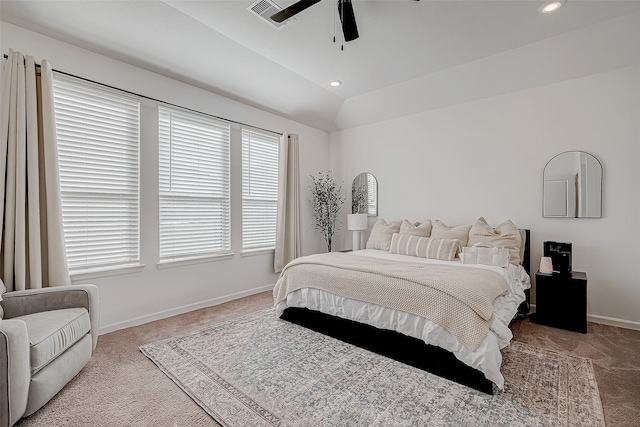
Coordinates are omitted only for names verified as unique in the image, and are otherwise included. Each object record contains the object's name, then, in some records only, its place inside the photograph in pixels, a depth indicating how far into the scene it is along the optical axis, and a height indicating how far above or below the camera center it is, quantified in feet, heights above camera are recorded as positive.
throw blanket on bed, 6.66 -2.10
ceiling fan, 7.27 +4.83
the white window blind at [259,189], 14.20 +0.93
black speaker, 10.57 -1.69
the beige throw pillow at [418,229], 13.42 -0.96
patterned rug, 5.76 -4.00
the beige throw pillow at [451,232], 12.42 -1.03
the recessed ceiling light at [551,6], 8.38 +5.68
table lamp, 15.88 -0.80
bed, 6.53 -3.05
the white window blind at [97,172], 9.07 +1.15
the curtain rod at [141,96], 8.89 +3.91
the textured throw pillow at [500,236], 11.05 -1.08
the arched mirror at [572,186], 10.87 +0.80
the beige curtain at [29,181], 7.76 +0.72
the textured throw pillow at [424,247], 11.82 -1.59
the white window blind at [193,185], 11.39 +0.93
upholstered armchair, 5.15 -2.68
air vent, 8.41 +5.70
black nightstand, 9.84 -3.11
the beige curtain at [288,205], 15.24 +0.15
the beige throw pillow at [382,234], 14.17 -1.27
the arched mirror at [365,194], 17.06 +0.79
